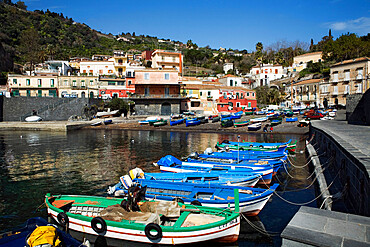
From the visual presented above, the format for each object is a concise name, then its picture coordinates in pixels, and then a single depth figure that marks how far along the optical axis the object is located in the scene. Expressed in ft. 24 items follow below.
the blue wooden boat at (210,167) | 52.31
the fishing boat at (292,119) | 152.95
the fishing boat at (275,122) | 149.54
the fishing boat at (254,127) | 144.56
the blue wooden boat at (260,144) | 80.31
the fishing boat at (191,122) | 164.34
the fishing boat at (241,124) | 155.74
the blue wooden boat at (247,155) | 66.08
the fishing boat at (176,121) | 170.91
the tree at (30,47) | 273.95
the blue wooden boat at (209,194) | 36.94
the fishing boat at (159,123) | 168.96
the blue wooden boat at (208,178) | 46.71
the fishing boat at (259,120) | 160.66
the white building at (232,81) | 245.45
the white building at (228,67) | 347.32
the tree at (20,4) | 487.61
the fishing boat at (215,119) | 175.73
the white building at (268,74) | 278.46
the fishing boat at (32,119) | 183.11
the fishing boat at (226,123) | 156.35
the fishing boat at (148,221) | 29.71
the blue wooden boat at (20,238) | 25.76
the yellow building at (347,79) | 171.73
